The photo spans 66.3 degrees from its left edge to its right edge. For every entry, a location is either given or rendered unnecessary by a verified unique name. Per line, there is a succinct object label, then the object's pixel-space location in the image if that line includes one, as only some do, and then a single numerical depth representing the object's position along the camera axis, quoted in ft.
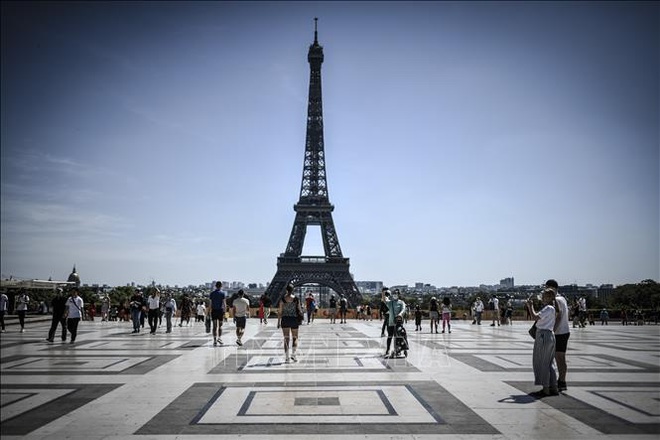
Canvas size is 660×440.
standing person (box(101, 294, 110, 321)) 97.30
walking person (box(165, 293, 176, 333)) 67.51
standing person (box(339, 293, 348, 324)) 98.48
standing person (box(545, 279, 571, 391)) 28.55
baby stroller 41.34
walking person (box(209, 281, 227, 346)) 51.70
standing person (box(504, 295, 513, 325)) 96.32
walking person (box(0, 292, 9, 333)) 48.37
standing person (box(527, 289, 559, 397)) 26.30
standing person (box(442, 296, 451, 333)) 71.66
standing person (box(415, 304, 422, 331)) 74.44
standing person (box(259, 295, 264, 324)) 90.12
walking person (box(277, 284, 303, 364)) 40.39
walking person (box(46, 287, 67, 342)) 47.44
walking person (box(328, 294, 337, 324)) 98.20
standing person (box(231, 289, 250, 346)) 49.46
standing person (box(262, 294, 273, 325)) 87.66
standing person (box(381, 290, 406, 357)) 42.96
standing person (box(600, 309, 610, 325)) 101.10
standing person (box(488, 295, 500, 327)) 92.55
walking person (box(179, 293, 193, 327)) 84.38
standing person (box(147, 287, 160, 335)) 64.75
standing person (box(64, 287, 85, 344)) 47.97
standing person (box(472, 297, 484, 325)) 92.38
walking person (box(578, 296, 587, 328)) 84.58
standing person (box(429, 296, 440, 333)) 70.95
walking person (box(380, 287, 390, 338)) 45.14
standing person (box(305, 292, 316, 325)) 85.17
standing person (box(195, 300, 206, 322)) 90.12
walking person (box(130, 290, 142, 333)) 66.44
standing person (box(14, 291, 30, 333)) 53.70
